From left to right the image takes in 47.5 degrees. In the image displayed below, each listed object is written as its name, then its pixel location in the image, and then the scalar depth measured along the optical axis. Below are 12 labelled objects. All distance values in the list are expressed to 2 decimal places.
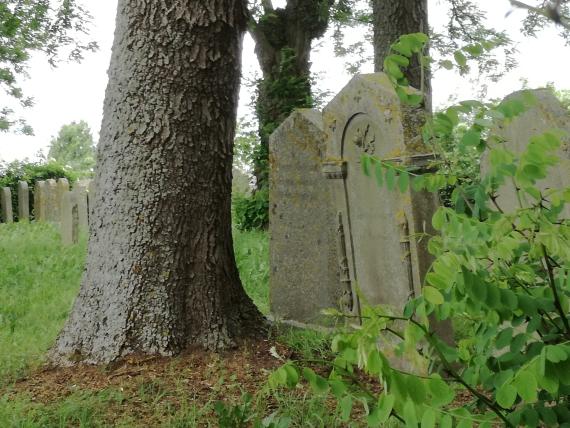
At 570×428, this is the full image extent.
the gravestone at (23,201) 17.50
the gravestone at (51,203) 16.92
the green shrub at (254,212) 11.30
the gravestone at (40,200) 16.95
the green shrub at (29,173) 18.36
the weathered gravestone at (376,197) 4.35
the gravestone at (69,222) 11.11
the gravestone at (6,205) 17.02
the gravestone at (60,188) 17.11
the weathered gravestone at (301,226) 5.79
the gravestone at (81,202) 11.84
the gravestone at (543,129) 3.97
